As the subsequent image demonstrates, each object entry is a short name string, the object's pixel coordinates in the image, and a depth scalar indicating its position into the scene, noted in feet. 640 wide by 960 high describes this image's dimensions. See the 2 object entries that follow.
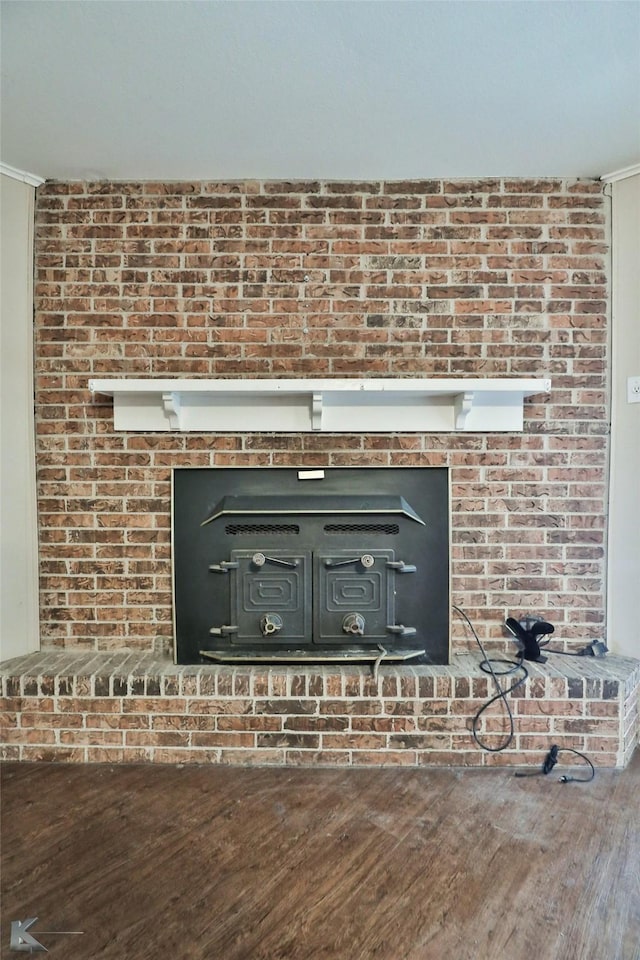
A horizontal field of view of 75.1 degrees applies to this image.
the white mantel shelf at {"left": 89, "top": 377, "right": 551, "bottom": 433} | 5.82
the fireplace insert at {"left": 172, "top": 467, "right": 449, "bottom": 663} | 5.78
